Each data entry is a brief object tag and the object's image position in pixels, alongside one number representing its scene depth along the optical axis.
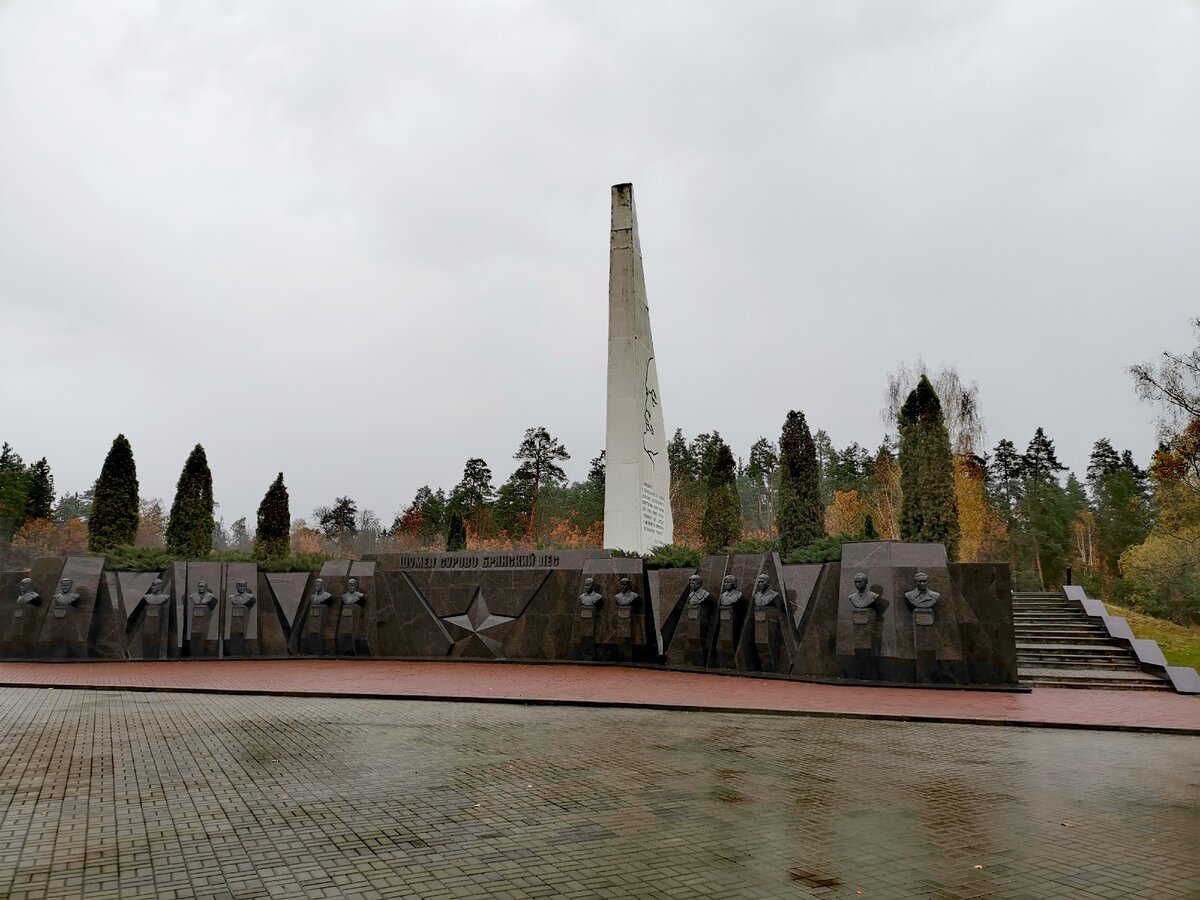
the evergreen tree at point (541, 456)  62.88
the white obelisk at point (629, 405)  19.83
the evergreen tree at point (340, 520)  84.88
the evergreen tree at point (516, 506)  60.22
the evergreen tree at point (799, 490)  25.38
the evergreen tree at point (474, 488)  66.06
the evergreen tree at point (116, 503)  28.09
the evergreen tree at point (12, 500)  52.12
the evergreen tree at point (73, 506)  102.92
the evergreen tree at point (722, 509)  31.73
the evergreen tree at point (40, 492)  60.21
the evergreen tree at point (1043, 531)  56.50
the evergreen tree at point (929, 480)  29.14
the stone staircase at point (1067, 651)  14.28
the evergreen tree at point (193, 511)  29.70
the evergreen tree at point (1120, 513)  53.28
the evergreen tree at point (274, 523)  31.66
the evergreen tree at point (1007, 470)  67.75
